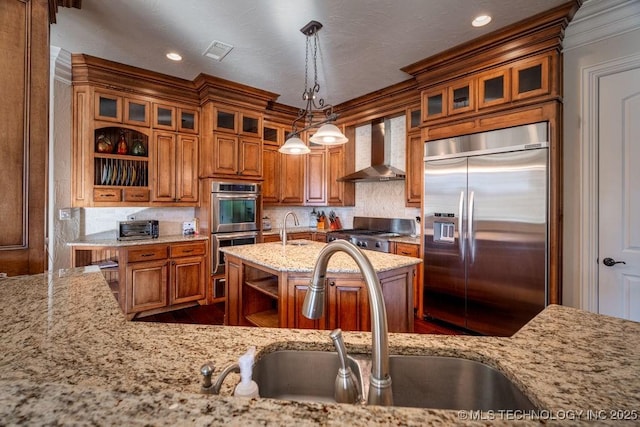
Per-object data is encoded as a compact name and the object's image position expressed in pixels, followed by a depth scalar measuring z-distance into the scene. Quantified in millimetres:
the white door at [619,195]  2182
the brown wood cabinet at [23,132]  1484
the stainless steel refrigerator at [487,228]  2484
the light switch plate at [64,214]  3189
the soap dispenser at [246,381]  589
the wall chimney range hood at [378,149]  4238
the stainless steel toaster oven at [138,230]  3444
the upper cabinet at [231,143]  3768
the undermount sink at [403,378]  784
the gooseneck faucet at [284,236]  2594
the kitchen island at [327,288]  2033
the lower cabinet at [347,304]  2037
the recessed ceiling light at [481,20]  2387
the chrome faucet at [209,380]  583
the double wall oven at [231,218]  3762
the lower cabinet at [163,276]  3262
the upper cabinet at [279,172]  4520
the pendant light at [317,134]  2270
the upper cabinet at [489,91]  2500
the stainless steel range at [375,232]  3774
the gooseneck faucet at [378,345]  608
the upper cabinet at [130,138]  3213
